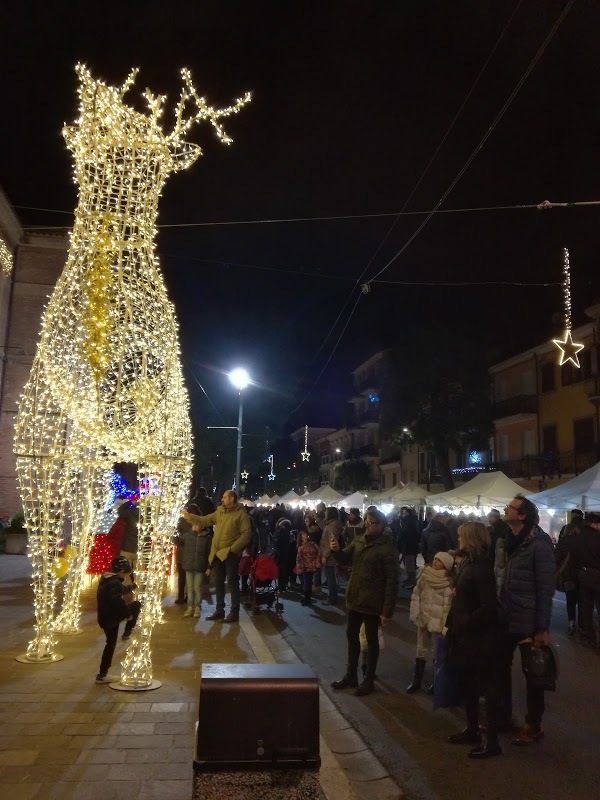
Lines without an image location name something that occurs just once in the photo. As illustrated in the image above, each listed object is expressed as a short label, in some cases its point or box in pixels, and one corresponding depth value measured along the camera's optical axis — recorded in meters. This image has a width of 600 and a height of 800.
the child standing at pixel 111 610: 6.57
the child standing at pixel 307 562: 13.19
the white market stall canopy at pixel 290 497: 39.59
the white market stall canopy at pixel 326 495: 31.50
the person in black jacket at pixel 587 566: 9.98
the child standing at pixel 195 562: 10.72
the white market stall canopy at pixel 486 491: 18.81
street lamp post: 25.48
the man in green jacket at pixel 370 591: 6.94
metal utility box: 3.60
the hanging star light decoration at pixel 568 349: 13.25
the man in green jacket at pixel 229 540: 10.12
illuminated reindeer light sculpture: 6.88
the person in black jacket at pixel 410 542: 16.53
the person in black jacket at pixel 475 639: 5.38
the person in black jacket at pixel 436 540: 12.55
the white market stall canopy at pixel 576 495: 14.19
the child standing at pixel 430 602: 6.91
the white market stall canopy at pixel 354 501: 29.48
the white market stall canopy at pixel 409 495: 25.25
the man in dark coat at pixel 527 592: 5.49
